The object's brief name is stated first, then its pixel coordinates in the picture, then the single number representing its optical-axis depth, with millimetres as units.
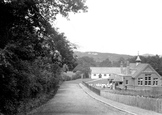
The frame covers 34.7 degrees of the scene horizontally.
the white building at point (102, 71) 119512
